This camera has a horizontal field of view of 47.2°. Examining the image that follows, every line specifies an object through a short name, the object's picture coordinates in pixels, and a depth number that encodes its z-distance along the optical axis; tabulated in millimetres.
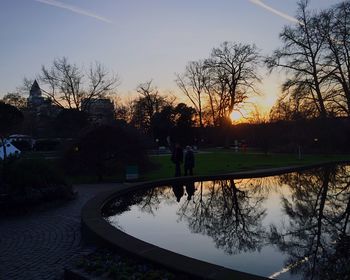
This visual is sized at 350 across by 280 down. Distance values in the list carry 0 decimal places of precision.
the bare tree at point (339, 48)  36438
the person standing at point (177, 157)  19750
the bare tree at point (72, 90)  55719
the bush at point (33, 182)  12859
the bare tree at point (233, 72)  58719
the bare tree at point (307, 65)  39906
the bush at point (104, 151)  19078
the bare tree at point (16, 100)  66312
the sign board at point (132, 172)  18703
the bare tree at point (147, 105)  76312
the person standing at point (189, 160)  20173
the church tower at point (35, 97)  59469
